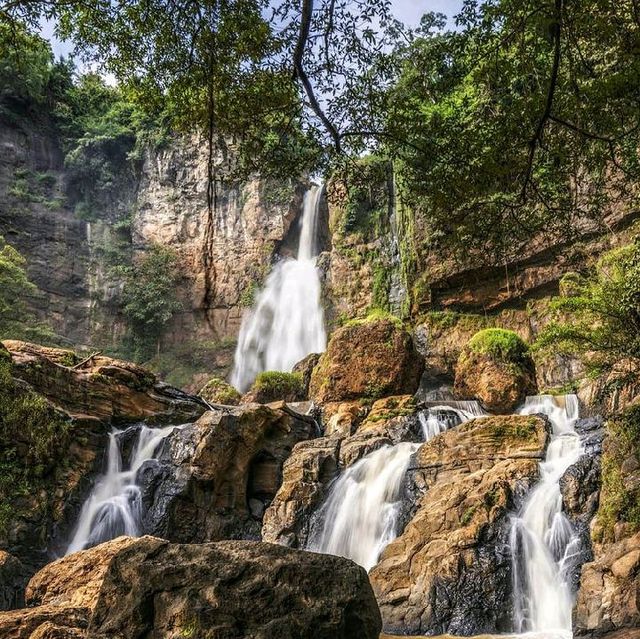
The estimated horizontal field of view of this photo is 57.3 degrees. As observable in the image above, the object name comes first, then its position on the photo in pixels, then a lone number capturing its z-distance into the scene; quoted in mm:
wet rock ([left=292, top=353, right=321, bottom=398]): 20216
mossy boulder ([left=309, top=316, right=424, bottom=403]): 16969
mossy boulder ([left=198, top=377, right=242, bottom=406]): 21047
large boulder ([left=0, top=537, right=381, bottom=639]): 3264
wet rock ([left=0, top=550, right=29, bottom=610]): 6699
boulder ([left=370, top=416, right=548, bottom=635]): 7352
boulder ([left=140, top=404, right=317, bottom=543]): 13133
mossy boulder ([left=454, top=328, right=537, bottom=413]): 15727
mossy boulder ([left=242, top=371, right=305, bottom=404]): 19641
